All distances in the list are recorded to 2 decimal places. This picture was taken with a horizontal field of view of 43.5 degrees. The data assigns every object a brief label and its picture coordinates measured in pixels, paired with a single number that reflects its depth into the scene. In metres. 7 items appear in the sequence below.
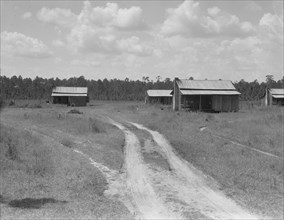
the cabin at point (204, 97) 53.72
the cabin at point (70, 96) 73.19
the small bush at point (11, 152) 17.52
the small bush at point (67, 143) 22.86
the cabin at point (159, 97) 82.31
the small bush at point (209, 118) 38.35
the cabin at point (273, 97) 71.75
